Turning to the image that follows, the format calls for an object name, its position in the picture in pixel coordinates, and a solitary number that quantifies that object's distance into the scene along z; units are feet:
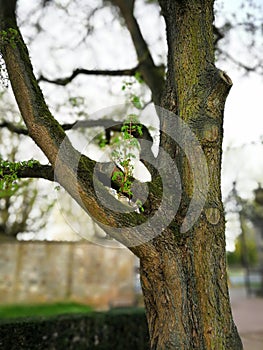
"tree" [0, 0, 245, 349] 8.61
